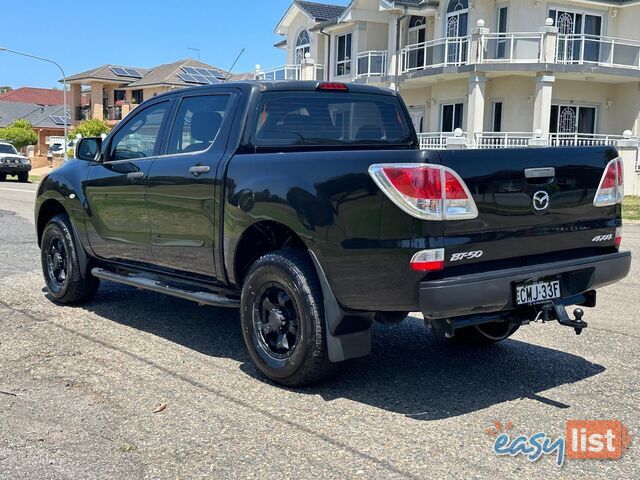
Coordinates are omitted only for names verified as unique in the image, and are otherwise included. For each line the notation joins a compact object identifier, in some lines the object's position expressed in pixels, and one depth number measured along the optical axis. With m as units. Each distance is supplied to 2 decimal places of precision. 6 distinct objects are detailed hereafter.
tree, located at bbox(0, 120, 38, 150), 62.88
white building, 27.39
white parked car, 31.98
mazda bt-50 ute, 4.20
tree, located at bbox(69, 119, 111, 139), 55.50
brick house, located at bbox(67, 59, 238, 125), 61.16
